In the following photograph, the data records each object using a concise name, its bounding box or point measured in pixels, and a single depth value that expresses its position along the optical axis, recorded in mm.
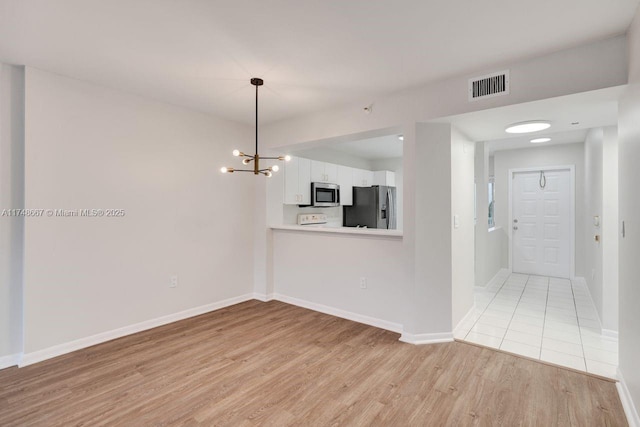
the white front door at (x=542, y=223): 5695
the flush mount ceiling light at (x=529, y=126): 2905
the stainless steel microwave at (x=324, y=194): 4992
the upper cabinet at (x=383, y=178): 6398
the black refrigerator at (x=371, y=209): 5824
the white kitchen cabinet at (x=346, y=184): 5674
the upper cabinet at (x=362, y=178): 6086
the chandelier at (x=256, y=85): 2857
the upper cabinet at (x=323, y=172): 5039
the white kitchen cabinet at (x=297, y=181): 4574
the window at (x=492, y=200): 6414
